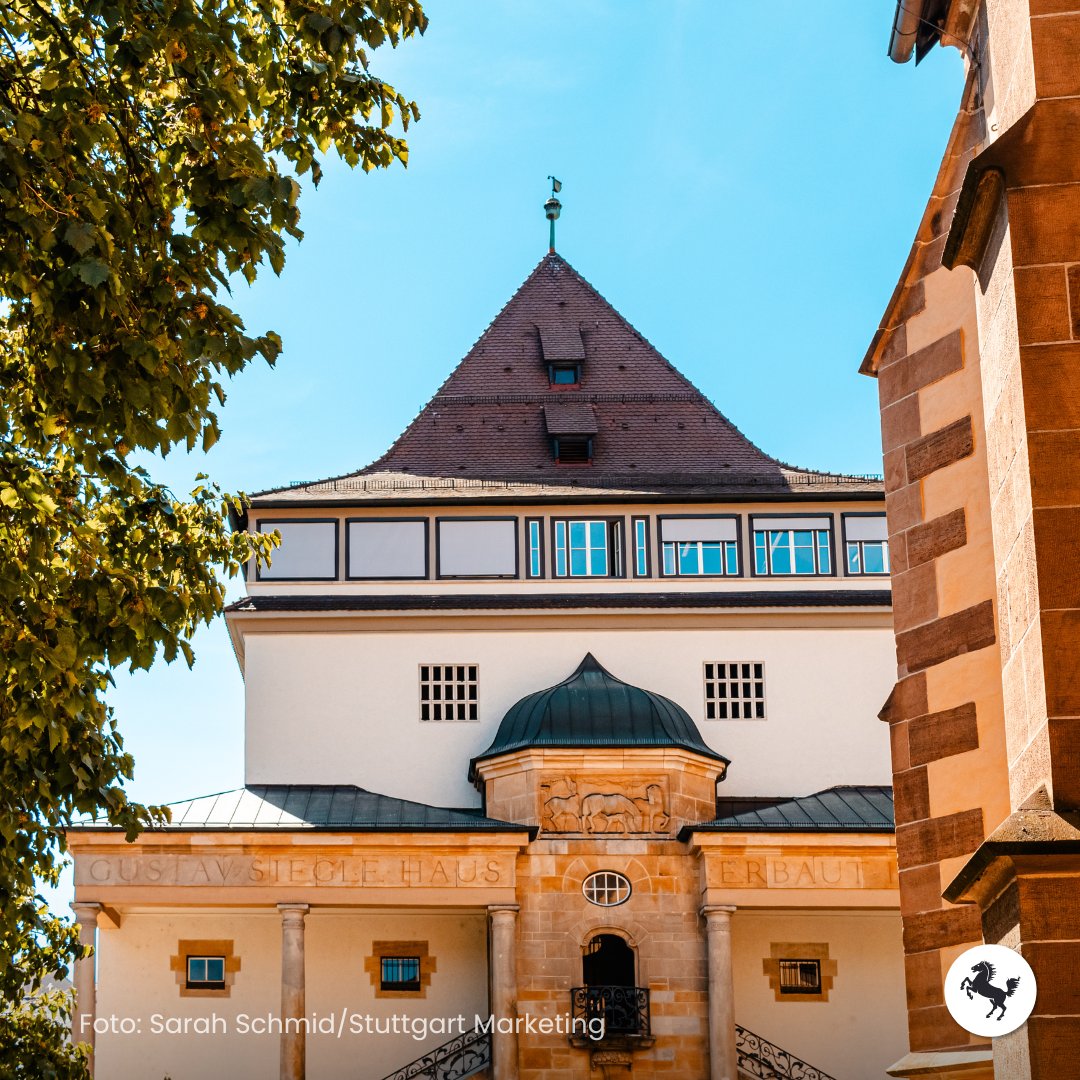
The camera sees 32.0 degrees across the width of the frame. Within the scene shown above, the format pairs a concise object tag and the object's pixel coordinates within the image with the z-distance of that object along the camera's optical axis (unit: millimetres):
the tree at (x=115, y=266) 9555
